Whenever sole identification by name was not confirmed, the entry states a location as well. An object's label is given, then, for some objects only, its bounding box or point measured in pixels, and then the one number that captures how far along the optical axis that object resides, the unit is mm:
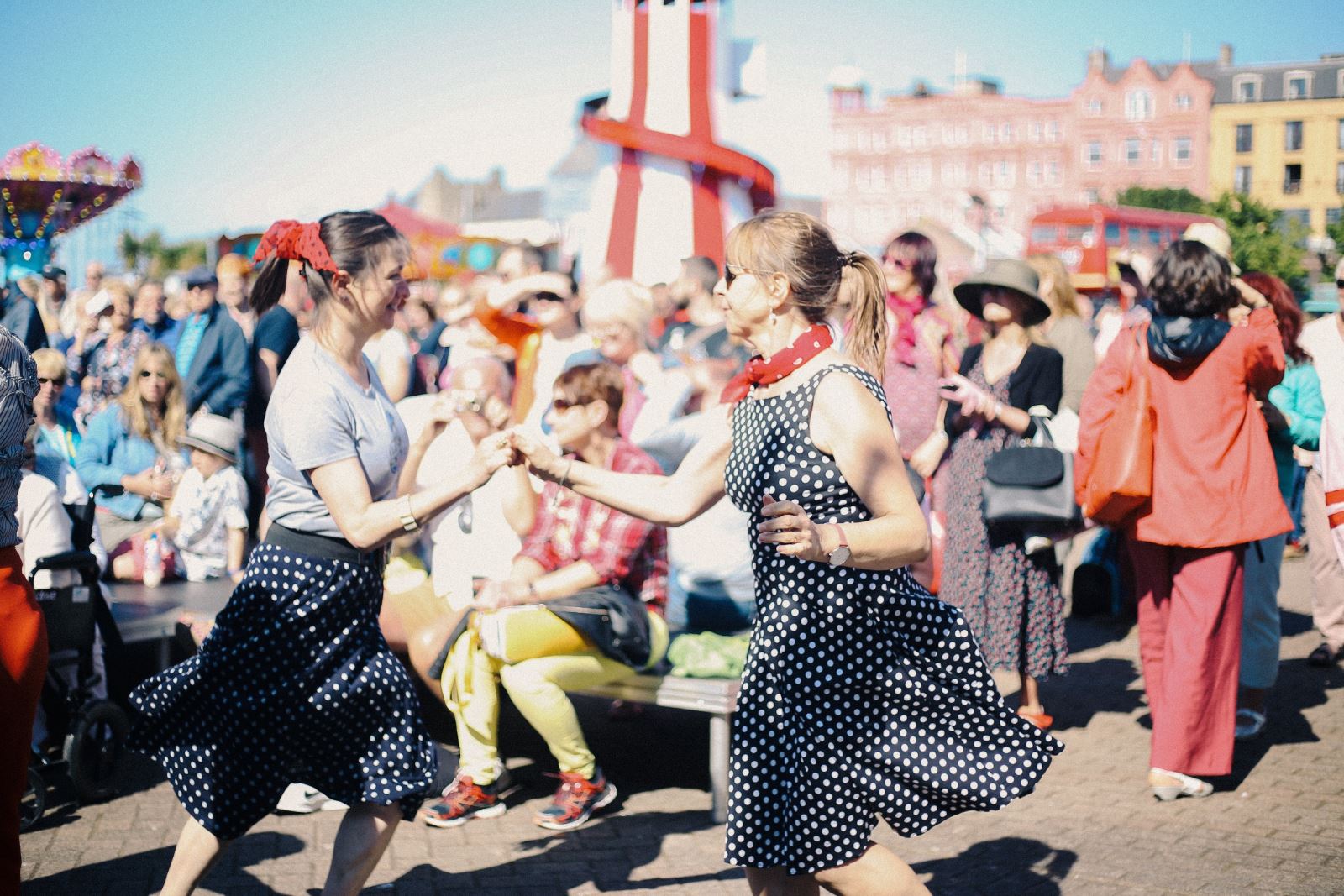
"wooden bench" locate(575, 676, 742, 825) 4910
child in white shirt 6445
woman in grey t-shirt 3393
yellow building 80438
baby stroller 5078
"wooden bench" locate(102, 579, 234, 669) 5664
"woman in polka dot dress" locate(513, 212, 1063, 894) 3043
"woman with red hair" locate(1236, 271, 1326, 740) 5867
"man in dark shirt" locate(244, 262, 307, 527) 7152
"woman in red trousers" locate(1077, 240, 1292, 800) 5109
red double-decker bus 32812
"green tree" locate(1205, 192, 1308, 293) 43562
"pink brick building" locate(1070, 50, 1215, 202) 91438
